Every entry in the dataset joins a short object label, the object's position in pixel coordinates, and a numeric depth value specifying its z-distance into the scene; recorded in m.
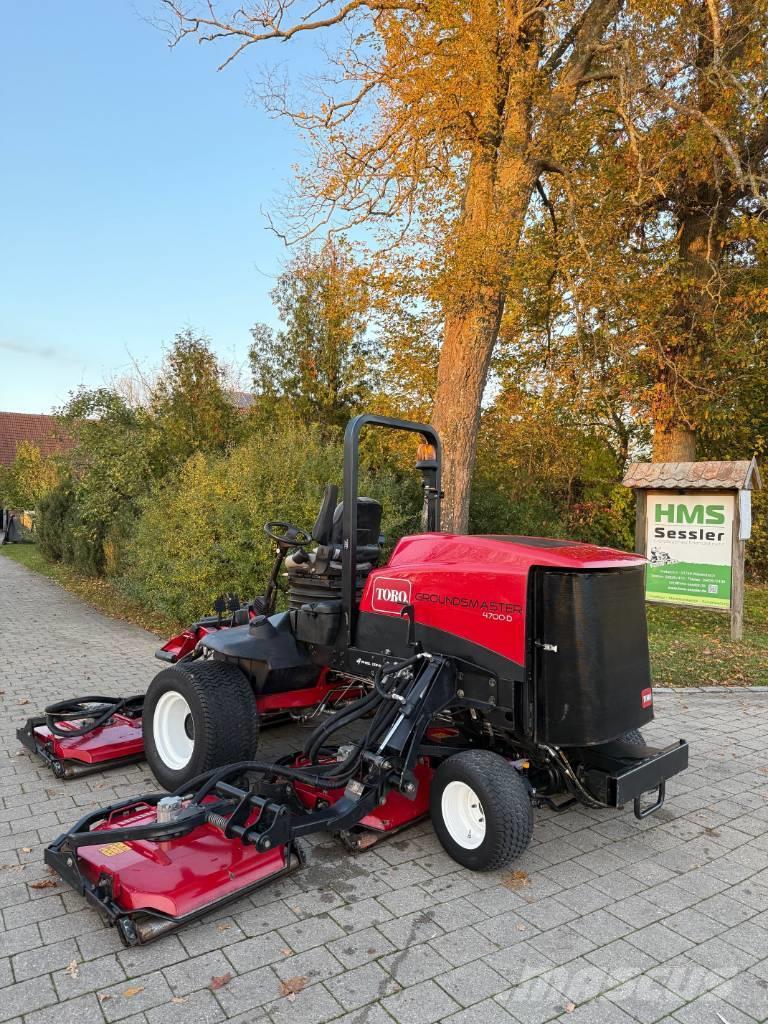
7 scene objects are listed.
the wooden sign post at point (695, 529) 8.19
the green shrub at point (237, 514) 8.29
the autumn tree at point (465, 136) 7.76
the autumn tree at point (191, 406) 12.57
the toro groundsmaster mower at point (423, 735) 2.86
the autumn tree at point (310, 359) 13.76
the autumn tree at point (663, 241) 8.15
